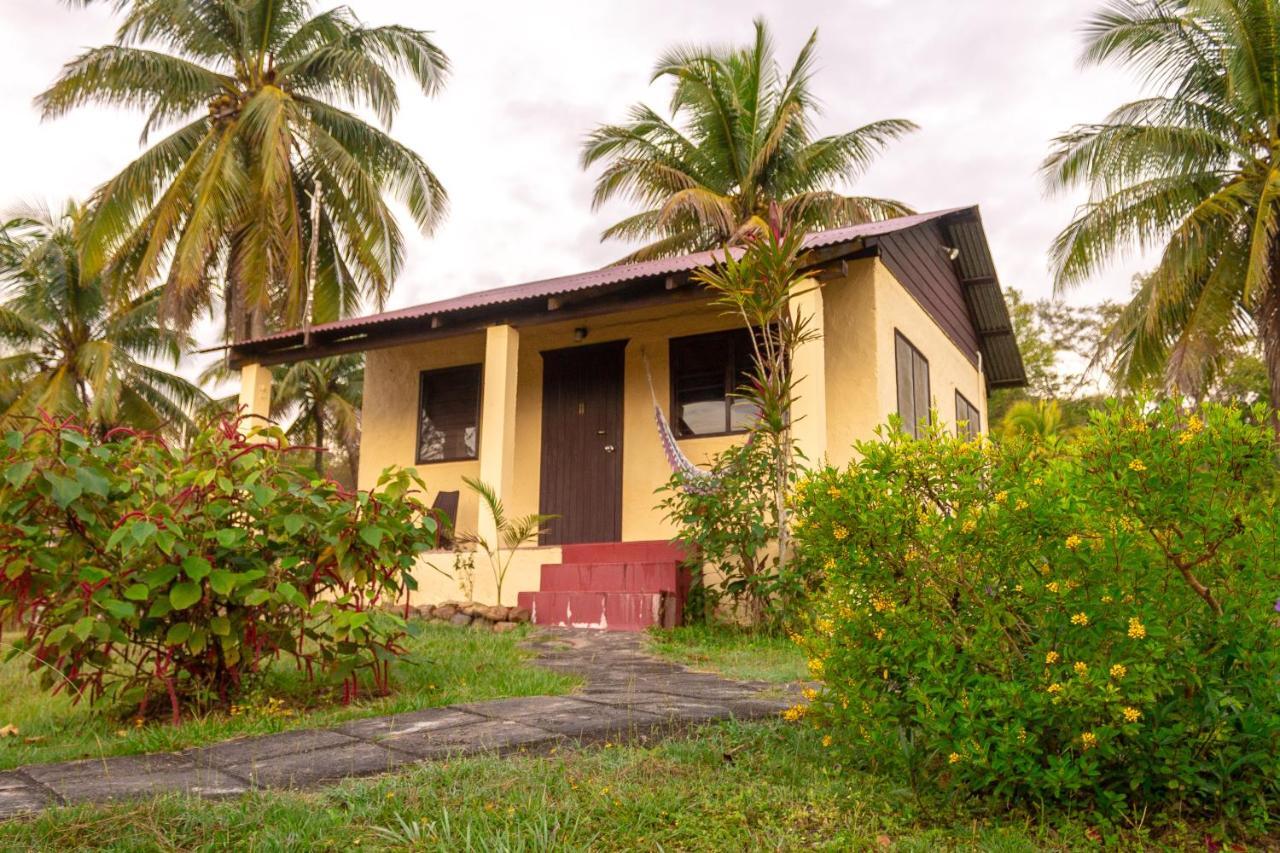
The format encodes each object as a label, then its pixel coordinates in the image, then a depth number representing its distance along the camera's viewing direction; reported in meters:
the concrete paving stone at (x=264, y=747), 3.02
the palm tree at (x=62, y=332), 17.09
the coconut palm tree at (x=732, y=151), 15.14
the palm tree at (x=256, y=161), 12.45
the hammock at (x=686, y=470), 6.67
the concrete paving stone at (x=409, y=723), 3.33
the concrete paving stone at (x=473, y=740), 2.95
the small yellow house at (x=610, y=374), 8.12
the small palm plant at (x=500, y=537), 8.05
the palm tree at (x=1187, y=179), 11.48
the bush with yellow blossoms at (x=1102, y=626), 2.17
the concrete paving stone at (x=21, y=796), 2.38
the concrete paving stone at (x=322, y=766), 2.67
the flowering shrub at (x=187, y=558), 3.48
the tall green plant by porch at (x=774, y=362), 6.08
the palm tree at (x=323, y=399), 21.55
